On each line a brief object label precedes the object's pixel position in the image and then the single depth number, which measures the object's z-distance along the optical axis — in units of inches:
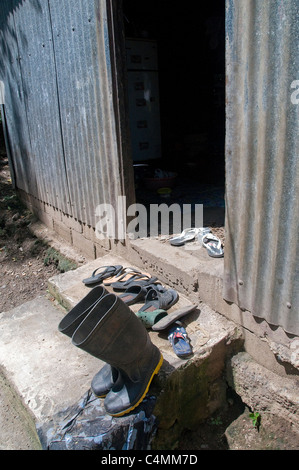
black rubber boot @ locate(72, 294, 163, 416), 82.4
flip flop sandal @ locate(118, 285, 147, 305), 127.7
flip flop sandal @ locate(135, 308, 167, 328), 113.3
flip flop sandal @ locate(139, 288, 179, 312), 120.1
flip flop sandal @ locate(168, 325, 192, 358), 101.0
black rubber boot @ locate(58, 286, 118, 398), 90.7
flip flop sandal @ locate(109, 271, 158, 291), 134.0
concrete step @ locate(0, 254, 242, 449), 90.8
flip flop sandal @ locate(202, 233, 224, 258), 131.2
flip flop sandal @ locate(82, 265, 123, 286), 146.1
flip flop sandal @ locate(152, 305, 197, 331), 108.7
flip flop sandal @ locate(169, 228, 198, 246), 144.3
